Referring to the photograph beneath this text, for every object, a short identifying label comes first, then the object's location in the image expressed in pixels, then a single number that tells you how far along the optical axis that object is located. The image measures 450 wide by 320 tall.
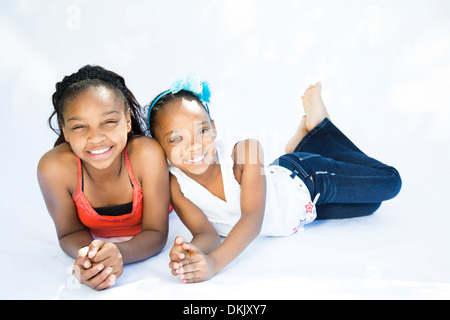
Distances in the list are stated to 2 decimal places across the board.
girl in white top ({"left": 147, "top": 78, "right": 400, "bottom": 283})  1.48
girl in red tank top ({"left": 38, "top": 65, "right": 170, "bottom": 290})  1.45
